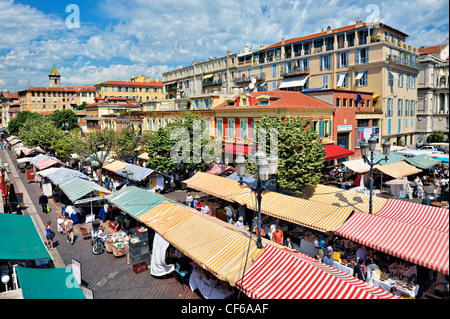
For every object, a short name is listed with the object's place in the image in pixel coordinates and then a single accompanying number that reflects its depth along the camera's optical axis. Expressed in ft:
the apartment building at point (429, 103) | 140.05
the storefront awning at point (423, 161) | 75.77
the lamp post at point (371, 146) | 37.40
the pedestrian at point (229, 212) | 57.16
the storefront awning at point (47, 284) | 24.85
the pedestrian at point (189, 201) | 66.46
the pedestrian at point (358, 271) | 35.53
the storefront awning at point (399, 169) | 69.15
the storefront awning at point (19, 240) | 30.48
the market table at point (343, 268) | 36.94
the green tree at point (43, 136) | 141.79
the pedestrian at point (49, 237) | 49.42
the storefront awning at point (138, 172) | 78.69
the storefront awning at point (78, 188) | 60.64
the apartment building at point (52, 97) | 342.17
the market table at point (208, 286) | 31.45
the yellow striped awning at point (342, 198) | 45.80
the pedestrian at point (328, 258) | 39.22
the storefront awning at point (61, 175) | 74.56
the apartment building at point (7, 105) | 393.09
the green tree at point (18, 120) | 251.60
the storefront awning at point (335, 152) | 82.20
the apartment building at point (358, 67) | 114.62
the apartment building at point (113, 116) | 151.14
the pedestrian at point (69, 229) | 51.70
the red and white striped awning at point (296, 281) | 22.31
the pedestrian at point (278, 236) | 43.96
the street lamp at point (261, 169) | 28.55
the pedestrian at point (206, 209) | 59.36
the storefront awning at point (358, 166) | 73.56
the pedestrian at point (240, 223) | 52.01
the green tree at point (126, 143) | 104.16
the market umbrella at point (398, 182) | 65.09
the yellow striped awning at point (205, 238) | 28.84
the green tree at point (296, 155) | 55.52
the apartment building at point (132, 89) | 278.46
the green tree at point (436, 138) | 134.41
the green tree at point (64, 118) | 232.32
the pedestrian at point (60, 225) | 54.75
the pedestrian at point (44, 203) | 67.56
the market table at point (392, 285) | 30.86
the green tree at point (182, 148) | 82.99
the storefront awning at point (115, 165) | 93.25
